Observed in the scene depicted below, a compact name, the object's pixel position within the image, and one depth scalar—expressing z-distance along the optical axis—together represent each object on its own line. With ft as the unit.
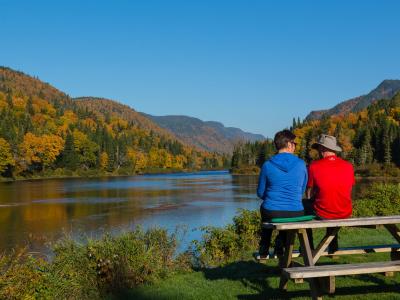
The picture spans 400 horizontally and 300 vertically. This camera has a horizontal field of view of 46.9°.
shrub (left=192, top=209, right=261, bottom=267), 38.24
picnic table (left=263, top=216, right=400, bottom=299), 18.06
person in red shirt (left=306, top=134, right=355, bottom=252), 22.36
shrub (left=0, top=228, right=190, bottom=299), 25.43
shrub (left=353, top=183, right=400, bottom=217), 55.26
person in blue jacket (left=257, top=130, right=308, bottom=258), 21.57
